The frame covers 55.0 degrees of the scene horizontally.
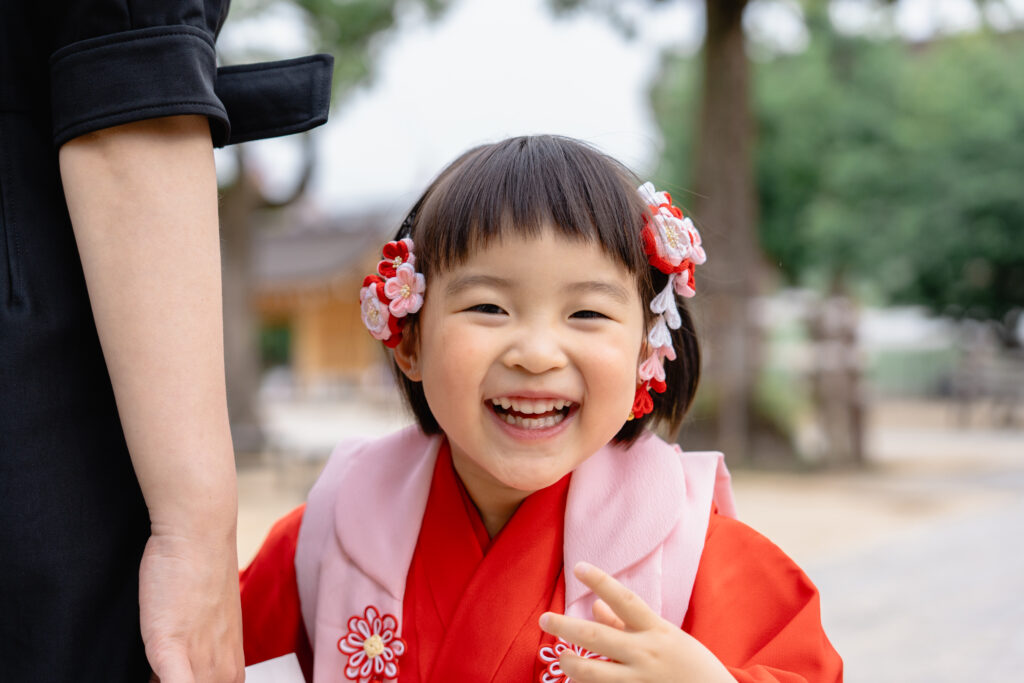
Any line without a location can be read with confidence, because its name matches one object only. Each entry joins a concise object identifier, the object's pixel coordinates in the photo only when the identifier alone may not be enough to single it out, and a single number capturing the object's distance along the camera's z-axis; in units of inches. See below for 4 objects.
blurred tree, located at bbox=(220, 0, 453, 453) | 341.4
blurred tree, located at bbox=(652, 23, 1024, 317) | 600.1
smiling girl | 50.6
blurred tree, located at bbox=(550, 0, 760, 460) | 353.7
